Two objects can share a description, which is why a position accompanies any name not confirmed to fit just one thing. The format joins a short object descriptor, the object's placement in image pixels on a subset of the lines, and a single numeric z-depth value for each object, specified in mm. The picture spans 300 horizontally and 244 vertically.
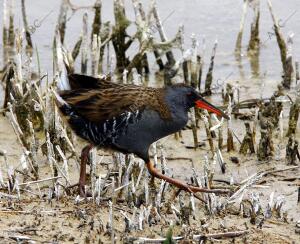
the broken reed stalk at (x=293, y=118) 15102
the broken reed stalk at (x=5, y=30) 19109
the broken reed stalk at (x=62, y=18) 18500
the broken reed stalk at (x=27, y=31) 19356
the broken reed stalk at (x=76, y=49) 17953
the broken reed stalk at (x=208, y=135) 14102
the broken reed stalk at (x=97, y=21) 18906
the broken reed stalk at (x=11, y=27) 19250
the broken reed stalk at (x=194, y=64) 16344
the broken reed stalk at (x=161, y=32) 17800
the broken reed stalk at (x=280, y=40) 18062
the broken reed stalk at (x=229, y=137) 14359
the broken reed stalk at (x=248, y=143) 14387
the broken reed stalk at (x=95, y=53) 16297
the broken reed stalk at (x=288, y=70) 17614
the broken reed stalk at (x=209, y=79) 17422
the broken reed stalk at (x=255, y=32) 19547
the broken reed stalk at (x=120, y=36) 18375
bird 11922
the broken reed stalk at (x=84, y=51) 17078
